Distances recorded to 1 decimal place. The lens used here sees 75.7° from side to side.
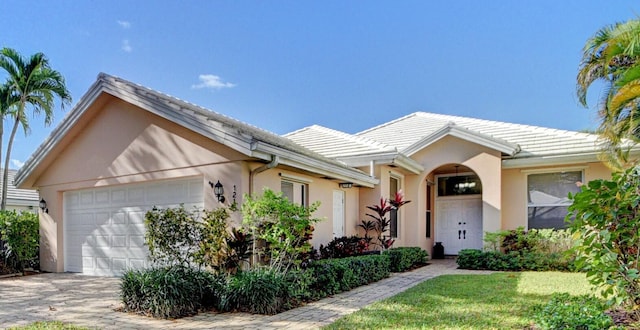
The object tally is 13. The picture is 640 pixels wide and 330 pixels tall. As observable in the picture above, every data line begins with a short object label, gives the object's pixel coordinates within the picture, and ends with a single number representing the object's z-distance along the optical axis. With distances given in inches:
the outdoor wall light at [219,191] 347.9
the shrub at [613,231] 185.6
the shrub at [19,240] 488.1
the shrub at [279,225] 301.4
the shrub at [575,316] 178.5
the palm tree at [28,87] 574.2
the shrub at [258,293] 276.1
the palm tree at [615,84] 352.8
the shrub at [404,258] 485.2
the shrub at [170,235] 297.0
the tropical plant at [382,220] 503.4
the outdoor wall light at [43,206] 497.5
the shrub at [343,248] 435.8
